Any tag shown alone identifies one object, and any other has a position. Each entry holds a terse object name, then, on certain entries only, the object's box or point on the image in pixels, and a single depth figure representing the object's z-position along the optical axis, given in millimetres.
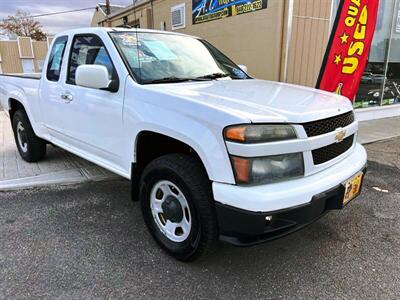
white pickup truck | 2189
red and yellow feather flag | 5461
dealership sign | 7581
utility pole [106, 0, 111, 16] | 16850
